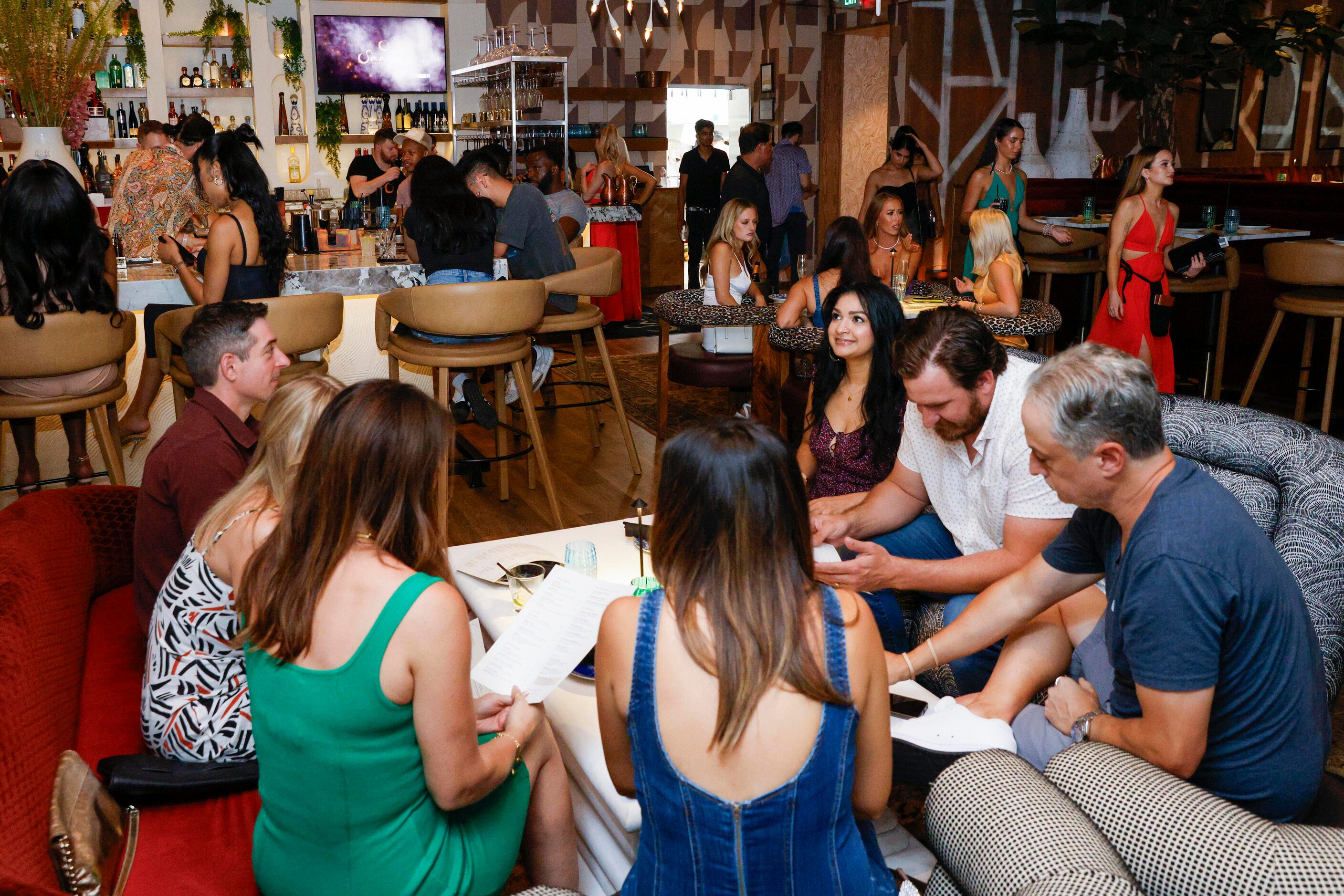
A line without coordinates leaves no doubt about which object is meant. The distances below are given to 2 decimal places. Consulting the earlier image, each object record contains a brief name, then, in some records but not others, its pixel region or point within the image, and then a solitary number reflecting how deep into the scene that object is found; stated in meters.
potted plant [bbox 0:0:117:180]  4.49
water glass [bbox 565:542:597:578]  2.38
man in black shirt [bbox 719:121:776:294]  8.42
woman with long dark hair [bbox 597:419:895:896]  1.33
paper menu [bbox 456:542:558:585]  2.46
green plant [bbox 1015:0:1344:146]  7.86
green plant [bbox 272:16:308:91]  9.09
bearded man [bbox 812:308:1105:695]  2.37
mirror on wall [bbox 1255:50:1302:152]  9.56
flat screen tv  9.54
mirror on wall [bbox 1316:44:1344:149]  9.25
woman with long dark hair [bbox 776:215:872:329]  4.27
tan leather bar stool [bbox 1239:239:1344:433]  5.20
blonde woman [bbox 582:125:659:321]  8.80
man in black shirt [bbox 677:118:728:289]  9.75
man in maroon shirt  2.31
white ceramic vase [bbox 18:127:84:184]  4.59
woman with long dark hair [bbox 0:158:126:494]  3.84
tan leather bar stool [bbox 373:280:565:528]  4.07
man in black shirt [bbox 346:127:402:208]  7.62
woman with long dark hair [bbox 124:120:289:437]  4.13
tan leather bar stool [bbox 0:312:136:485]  3.82
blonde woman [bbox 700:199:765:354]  5.09
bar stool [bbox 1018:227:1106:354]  6.97
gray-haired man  1.56
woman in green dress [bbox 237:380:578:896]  1.53
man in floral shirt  5.29
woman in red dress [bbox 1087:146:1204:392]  5.30
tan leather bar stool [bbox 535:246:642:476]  4.86
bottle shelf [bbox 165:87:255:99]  8.80
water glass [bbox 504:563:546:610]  2.29
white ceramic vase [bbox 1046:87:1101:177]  9.97
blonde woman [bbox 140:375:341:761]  1.97
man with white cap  6.76
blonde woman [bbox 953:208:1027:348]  4.47
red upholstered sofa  1.61
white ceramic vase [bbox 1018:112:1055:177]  9.92
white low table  1.79
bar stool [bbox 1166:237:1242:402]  5.99
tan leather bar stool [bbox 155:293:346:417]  3.86
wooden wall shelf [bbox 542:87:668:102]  10.95
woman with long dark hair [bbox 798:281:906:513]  3.05
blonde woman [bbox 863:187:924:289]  5.10
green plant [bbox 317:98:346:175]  9.41
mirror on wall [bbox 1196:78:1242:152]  10.12
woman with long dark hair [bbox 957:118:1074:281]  6.64
